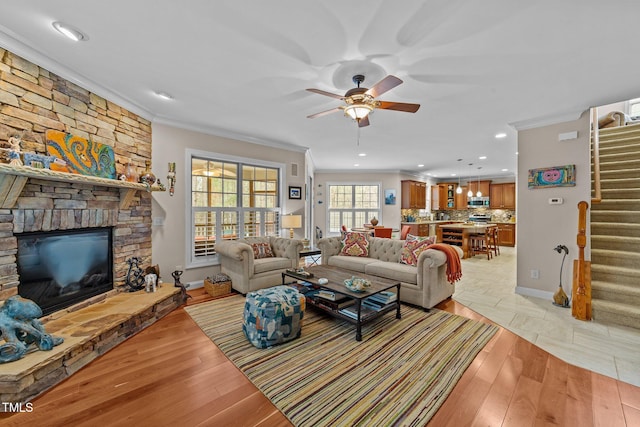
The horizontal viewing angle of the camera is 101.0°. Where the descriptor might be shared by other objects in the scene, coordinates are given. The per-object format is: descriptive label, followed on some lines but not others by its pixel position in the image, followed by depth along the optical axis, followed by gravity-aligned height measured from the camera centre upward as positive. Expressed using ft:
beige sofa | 10.80 -2.65
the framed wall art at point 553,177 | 11.66 +1.67
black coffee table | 8.61 -2.71
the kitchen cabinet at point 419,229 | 28.27 -1.82
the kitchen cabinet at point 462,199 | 32.86 +1.70
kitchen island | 22.41 -1.87
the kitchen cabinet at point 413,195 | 28.43 +1.96
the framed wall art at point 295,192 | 17.78 +1.29
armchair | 12.35 -2.57
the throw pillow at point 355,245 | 15.03 -1.90
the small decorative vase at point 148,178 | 11.01 +1.36
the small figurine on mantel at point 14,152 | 6.82 +1.52
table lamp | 16.42 -0.60
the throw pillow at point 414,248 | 12.41 -1.71
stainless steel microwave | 31.17 +1.27
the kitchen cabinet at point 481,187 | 31.17 +3.14
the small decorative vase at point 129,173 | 10.53 +1.51
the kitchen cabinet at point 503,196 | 29.28 +1.92
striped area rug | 5.63 -4.16
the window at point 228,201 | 14.15 +0.58
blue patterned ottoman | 7.87 -3.24
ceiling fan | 7.39 +3.27
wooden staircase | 9.90 -0.97
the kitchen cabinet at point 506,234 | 29.01 -2.40
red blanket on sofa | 11.34 -2.22
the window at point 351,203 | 28.76 +0.94
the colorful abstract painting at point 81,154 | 8.18 +1.89
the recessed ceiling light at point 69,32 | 6.23 +4.37
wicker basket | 12.60 -3.59
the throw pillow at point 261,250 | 14.08 -2.13
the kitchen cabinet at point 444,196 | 33.47 +2.07
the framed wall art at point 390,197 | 28.09 +1.61
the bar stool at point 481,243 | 22.43 -2.74
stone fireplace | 6.60 +0.00
